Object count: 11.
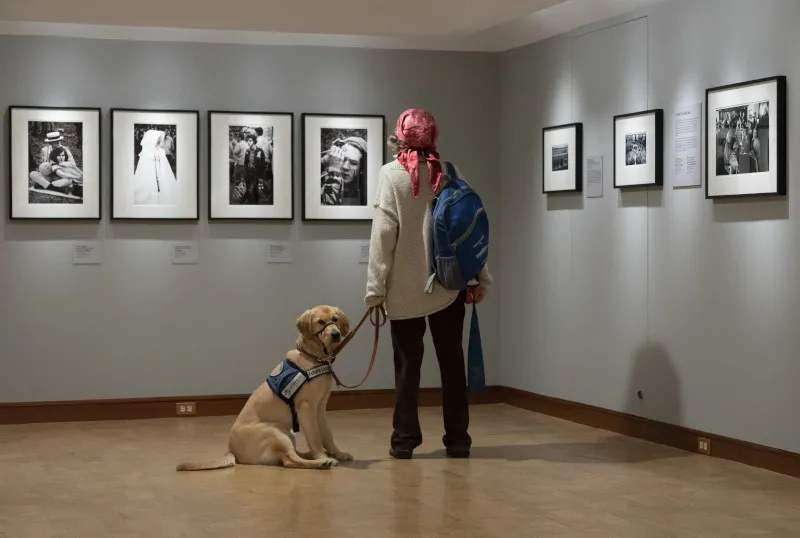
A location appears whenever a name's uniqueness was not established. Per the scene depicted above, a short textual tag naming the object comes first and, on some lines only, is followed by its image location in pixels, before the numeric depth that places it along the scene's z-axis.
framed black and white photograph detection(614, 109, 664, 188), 7.26
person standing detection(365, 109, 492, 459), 6.59
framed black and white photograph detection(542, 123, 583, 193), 8.26
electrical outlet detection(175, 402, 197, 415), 8.72
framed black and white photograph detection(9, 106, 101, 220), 8.39
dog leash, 6.38
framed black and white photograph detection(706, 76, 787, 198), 6.21
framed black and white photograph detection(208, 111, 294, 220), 8.77
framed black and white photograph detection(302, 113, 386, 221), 8.95
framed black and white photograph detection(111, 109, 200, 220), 8.58
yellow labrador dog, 6.33
